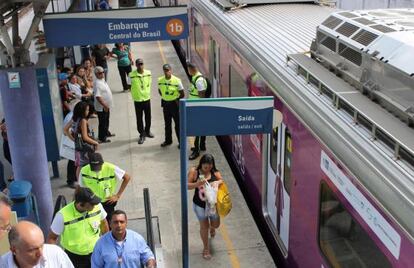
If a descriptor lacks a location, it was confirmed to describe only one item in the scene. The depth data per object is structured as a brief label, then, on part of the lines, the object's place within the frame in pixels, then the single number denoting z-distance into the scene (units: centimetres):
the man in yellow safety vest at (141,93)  1091
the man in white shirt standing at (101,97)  1067
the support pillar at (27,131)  674
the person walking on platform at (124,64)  1505
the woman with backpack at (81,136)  843
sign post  545
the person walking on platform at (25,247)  369
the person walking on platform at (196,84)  979
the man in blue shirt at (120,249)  497
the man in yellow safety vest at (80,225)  535
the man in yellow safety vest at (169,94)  1054
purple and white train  393
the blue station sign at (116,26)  670
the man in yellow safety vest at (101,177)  648
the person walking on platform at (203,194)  670
